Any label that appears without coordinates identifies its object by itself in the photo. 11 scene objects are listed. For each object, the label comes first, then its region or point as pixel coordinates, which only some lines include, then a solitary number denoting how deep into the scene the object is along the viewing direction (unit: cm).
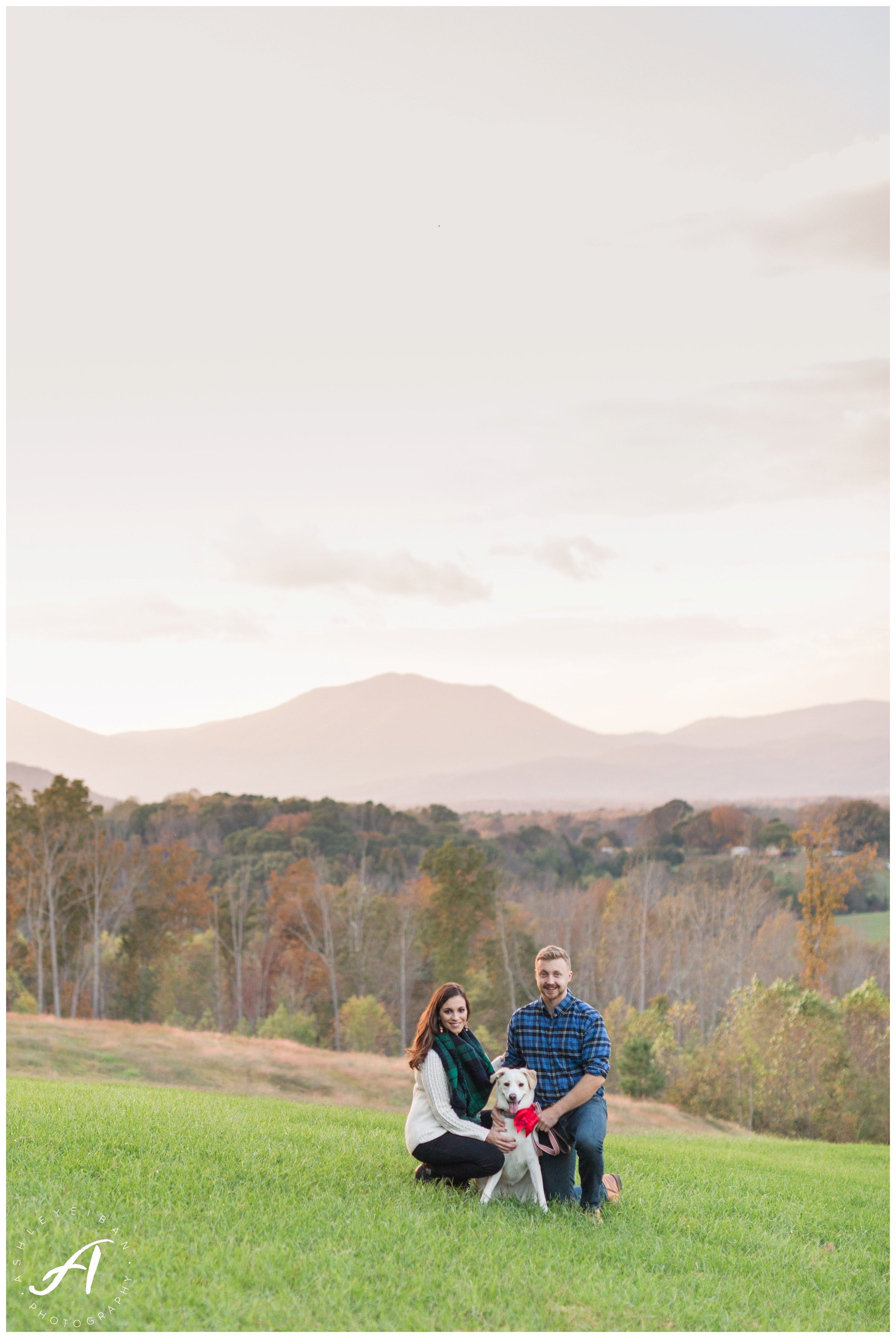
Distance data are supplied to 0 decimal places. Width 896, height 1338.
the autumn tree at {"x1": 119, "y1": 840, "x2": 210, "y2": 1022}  5584
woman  798
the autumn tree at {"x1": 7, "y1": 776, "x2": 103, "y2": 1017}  5428
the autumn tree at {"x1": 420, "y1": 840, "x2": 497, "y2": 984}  5681
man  827
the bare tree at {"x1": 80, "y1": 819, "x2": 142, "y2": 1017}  5447
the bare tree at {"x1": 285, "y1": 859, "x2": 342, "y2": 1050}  6028
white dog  790
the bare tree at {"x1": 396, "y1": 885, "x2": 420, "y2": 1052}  5675
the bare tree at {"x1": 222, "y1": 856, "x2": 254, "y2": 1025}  6025
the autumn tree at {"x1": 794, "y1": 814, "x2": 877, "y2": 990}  5306
